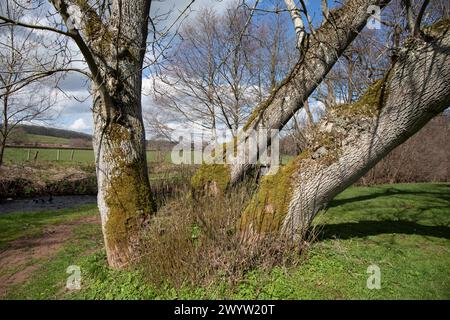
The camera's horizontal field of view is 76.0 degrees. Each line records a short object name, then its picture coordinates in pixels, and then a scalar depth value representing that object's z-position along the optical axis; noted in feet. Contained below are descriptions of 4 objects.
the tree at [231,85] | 51.62
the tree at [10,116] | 34.35
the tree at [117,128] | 13.04
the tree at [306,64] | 15.49
